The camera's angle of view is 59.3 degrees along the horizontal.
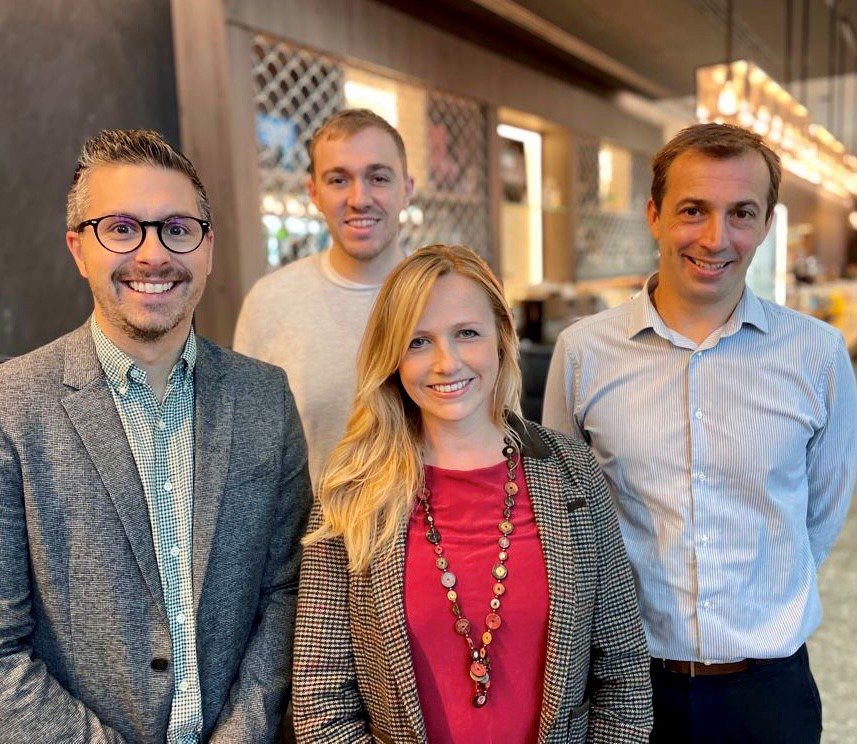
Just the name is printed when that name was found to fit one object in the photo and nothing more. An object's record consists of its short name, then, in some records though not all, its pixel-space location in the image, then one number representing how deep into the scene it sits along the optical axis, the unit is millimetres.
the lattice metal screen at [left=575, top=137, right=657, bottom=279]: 5520
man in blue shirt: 1470
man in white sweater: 1833
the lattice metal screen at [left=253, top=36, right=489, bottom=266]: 2869
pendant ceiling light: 3371
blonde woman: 1238
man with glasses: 1158
